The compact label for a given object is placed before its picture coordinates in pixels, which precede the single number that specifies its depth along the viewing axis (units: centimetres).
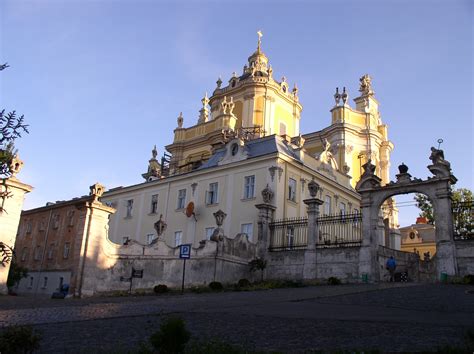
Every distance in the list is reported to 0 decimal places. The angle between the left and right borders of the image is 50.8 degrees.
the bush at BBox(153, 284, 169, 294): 2341
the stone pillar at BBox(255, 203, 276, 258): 2866
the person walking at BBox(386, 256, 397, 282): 2397
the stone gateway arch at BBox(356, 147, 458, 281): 2225
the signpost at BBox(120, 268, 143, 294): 2461
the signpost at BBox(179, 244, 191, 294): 2153
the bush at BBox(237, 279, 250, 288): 2409
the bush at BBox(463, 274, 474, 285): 2034
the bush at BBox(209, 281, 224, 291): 2359
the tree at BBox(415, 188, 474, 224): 4908
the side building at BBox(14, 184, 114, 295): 2373
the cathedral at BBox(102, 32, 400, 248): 3631
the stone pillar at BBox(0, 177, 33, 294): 2392
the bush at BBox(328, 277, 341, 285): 2377
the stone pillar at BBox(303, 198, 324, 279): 2591
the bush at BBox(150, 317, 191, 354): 669
